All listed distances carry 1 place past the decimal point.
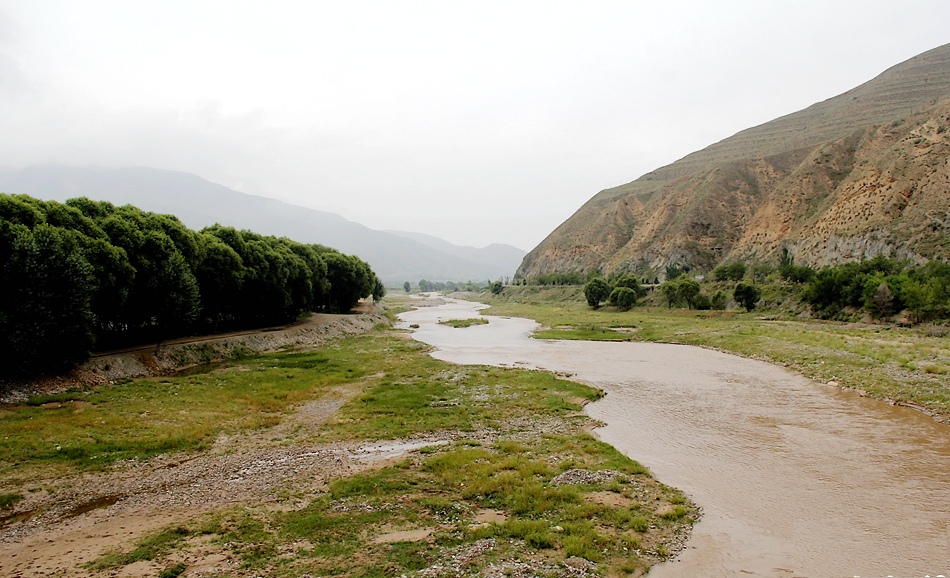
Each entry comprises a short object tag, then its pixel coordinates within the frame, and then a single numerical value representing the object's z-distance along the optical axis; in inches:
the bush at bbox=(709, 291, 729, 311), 3440.0
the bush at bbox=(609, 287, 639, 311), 4093.0
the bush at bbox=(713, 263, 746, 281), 4151.1
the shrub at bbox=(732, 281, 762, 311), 3235.7
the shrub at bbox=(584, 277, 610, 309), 4409.5
